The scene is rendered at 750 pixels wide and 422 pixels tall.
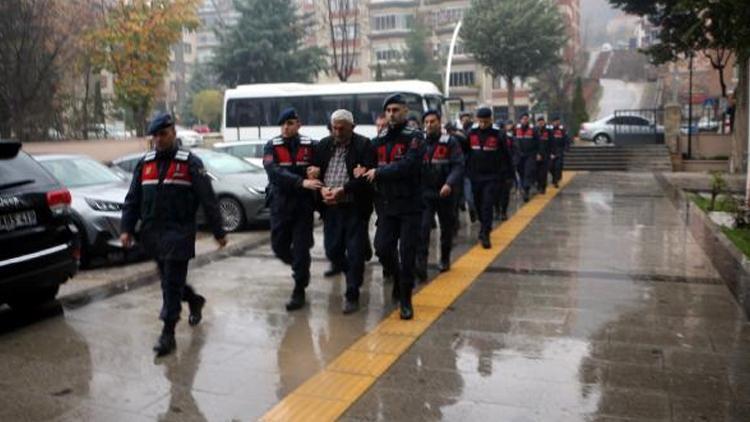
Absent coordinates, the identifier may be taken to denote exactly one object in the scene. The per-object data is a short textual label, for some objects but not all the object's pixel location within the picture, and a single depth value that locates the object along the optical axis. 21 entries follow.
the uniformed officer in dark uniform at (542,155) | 15.53
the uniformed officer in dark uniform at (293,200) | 6.36
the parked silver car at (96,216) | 8.61
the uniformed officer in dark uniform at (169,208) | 5.25
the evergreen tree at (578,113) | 34.66
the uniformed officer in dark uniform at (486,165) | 9.23
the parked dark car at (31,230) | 5.75
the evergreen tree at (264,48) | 40.19
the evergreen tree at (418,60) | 52.94
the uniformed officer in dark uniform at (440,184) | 7.50
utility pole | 24.57
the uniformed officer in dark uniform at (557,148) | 17.15
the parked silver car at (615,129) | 28.27
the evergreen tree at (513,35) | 38.34
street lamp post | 34.04
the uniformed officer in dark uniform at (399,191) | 5.89
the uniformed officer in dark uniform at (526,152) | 14.80
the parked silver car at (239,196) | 11.41
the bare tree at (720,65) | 22.66
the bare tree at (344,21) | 33.94
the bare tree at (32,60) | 19.95
